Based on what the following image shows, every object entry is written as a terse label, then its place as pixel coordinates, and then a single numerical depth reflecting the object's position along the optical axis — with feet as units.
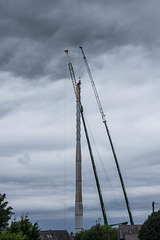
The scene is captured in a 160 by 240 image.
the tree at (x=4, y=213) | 271.90
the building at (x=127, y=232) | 269.21
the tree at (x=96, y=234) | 282.56
